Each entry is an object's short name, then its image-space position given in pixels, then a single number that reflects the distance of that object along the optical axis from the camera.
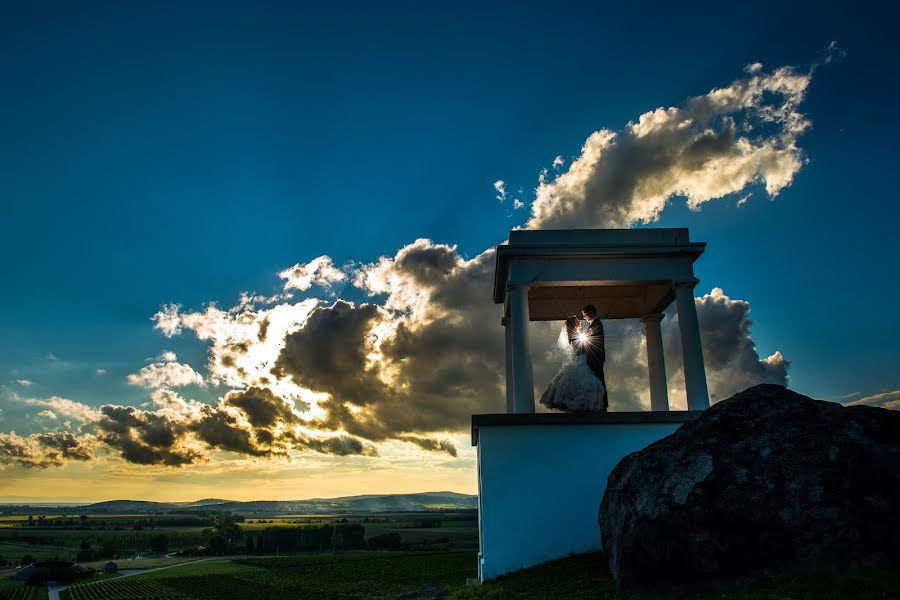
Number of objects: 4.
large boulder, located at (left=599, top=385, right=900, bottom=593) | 8.10
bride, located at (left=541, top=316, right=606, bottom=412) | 15.25
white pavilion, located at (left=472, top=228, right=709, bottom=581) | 13.99
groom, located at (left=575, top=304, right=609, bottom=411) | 16.25
